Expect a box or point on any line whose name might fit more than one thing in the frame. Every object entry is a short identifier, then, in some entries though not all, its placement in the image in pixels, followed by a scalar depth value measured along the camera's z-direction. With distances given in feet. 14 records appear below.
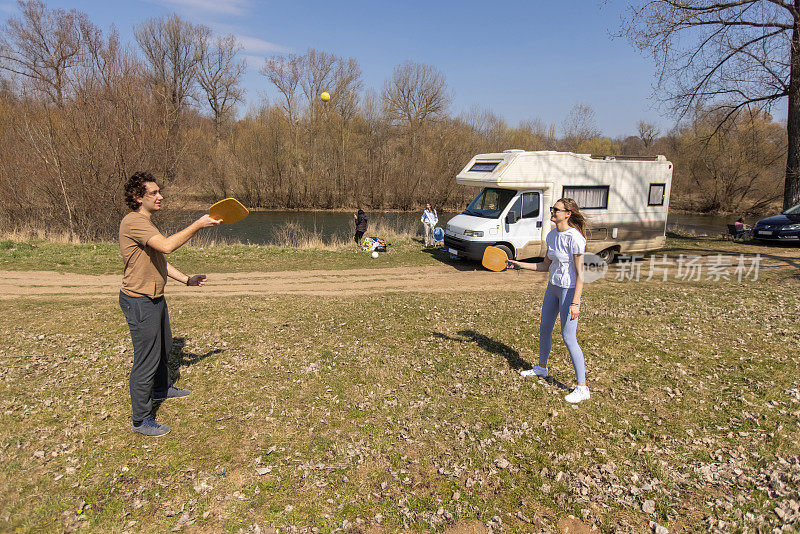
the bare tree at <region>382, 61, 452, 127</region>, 167.53
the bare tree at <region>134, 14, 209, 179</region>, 156.04
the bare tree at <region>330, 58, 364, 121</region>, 155.53
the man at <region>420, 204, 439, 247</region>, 64.64
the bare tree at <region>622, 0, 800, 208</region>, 60.44
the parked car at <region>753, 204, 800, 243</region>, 60.54
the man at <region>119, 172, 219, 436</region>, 15.25
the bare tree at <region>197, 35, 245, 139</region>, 180.24
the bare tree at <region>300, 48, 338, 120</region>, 153.17
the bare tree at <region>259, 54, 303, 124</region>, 150.61
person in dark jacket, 67.05
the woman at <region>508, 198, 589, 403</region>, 18.12
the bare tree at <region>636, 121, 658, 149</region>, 260.97
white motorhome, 46.42
